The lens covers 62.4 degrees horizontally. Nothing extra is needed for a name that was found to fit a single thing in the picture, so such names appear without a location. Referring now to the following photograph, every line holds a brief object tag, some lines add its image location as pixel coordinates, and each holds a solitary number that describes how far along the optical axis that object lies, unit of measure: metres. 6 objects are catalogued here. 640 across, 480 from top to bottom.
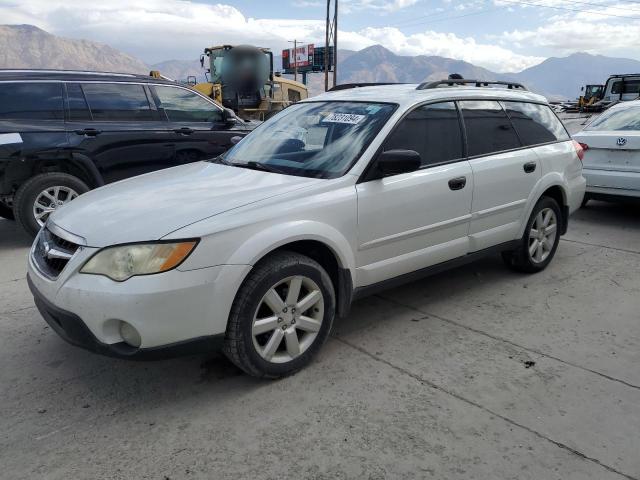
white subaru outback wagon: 2.58
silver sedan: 6.46
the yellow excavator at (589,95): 23.94
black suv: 5.67
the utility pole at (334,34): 38.56
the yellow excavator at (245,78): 19.97
